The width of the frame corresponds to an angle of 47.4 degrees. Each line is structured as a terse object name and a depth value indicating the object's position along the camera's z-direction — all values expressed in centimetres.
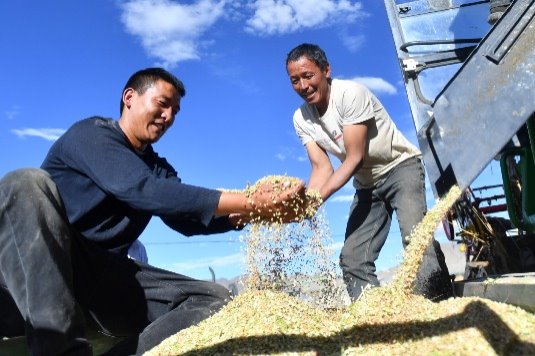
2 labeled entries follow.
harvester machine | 228
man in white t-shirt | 354
